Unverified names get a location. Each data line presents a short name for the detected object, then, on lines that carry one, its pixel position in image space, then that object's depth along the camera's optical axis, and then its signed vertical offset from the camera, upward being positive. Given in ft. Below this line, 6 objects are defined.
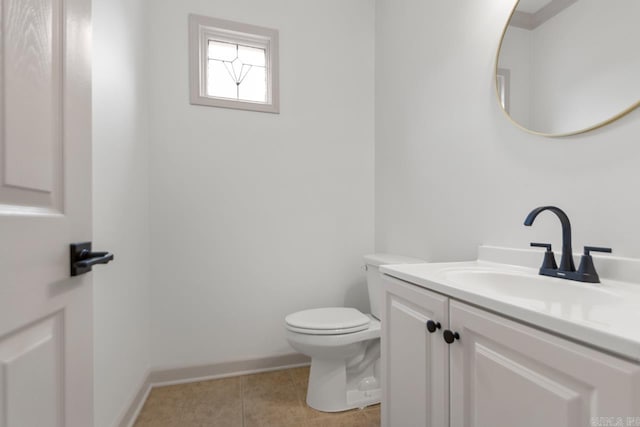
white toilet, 5.05 -2.51
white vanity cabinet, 1.55 -1.11
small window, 6.33 +3.38
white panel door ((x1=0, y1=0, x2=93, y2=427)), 1.63 +0.03
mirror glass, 2.88 +1.67
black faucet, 2.83 -0.49
